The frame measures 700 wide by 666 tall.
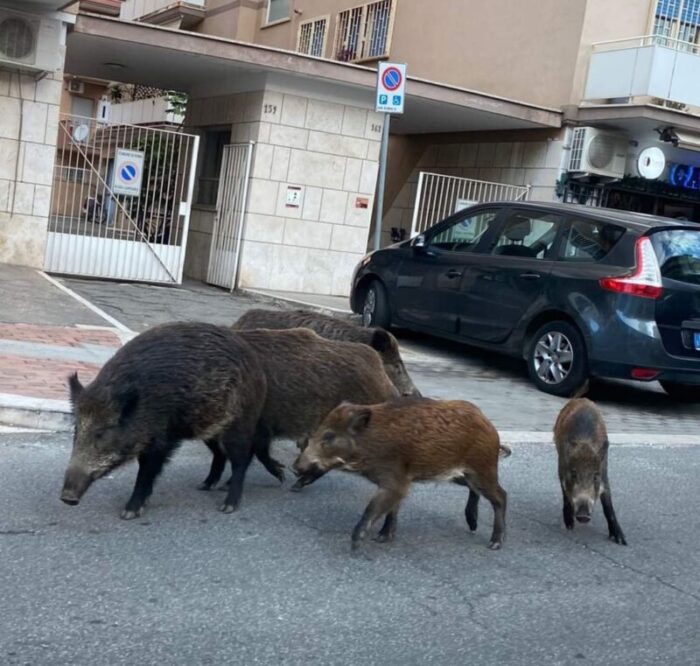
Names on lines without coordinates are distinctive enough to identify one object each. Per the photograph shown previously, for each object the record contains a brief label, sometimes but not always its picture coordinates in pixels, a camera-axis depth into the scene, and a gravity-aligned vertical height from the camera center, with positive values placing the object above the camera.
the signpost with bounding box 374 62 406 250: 10.84 +1.32
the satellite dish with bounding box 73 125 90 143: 14.21 +0.48
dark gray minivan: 9.02 -0.59
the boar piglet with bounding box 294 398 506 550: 4.66 -1.13
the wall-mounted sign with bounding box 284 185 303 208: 15.17 -0.01
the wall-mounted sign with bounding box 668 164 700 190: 16.80 +1.27
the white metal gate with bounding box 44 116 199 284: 14.00 -0.47
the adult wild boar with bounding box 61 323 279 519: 4.50 -1.07
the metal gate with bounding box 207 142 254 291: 15.07 -0.45
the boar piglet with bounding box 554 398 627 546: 5.15 -1.21
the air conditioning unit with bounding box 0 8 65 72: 12.26 +1.47
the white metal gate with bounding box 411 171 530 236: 16.64 +0.45
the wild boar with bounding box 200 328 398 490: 5.30 -0.98
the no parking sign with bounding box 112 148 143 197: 14.03 +0.01
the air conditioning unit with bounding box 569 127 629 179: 15.77 +1.37
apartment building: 14.79 +1.60
